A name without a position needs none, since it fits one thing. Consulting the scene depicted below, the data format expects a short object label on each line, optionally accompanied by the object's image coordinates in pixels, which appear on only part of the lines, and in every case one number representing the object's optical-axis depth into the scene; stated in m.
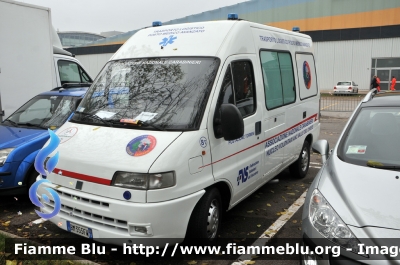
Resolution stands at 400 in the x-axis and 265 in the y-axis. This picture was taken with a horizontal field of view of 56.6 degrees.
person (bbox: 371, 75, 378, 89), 28.16
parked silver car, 2.78
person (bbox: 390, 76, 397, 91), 33.18
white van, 3.58
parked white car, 32.59
